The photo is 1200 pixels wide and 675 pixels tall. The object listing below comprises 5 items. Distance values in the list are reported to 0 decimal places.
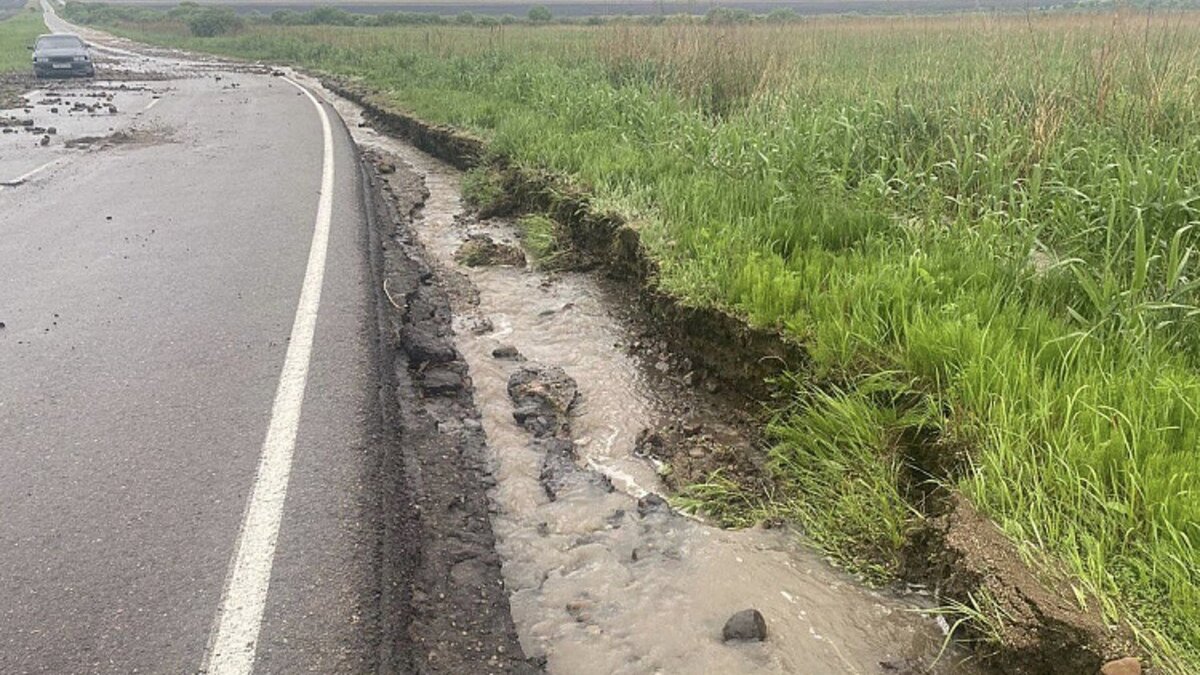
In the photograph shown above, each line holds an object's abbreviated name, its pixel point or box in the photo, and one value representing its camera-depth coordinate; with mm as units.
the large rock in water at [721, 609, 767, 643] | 2949
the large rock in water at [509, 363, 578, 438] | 4582
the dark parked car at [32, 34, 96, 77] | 25344
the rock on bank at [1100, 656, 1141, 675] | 2275
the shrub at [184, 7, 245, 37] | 53625
